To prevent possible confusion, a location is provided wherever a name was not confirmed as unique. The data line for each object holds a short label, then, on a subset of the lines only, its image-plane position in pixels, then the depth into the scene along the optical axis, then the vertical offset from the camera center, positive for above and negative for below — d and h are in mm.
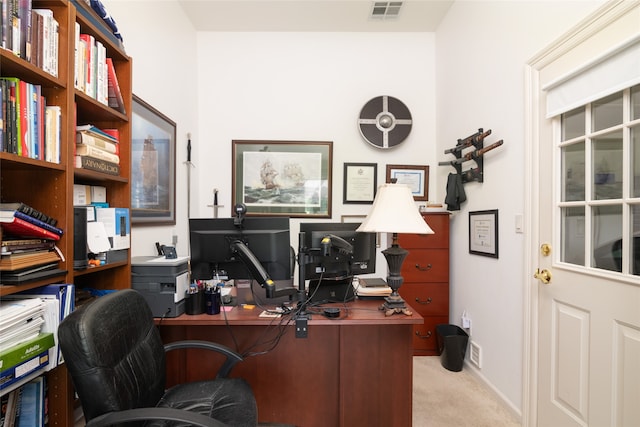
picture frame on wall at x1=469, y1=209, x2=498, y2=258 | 2201 -156
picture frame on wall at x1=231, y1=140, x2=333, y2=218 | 3172 +427
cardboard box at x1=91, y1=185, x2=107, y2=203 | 1474 +94
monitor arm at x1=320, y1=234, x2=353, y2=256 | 1488 -171
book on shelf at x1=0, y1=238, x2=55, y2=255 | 977 -123
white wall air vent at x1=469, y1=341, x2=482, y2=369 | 2342 -1173
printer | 1578 -399
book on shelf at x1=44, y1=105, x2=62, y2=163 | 1124 +312
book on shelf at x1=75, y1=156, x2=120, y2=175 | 1292 +224
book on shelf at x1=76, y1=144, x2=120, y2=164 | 1303 +281
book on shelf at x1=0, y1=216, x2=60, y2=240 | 987 -64
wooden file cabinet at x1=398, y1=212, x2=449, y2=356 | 2766 -605
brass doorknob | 1690 -368
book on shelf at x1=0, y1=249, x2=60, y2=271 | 974 -173
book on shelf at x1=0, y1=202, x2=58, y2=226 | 998 +0
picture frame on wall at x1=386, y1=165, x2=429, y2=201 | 3193 +405
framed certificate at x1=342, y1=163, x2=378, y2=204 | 3203 +336
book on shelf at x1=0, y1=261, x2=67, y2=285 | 983 -227
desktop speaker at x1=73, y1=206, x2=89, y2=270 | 1279 -118
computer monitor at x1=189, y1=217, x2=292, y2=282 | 1657 -184
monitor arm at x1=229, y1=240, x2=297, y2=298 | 1438 -287
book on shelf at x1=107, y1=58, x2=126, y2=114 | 1470 +632
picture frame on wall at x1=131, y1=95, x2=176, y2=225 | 2091 +369
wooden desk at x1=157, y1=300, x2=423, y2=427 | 1656 -911
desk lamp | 1562 -53
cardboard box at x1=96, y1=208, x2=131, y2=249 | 1404 -65
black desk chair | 937 -616
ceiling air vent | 2762 +2012
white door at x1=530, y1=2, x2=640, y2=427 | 1279 -55
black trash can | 2463 -1181
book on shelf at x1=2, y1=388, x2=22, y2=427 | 1025 -704
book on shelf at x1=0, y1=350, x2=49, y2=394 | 913 -537
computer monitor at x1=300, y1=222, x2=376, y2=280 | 1740 -250
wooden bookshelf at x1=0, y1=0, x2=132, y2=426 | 1150 +145
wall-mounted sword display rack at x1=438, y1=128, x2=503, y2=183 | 2273 +506
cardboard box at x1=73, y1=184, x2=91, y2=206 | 1347 +83
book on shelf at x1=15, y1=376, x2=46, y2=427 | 1087 -739
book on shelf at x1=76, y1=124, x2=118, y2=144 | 1320 +383
